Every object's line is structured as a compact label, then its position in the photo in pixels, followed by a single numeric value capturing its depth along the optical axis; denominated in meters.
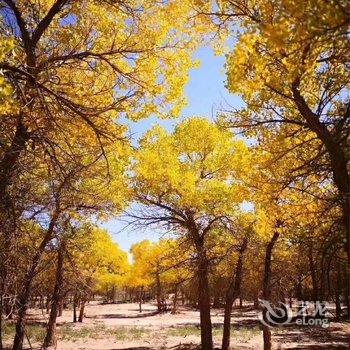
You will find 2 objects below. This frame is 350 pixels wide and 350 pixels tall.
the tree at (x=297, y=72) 2.46
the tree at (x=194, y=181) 12.38
